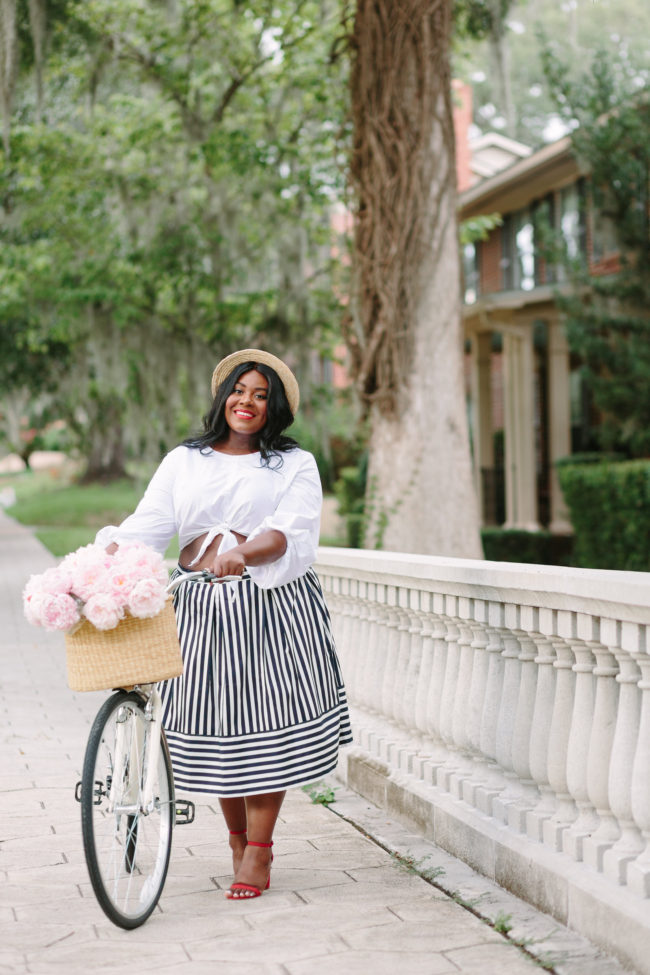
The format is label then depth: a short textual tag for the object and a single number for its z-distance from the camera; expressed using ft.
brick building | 59.16
